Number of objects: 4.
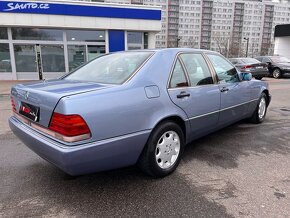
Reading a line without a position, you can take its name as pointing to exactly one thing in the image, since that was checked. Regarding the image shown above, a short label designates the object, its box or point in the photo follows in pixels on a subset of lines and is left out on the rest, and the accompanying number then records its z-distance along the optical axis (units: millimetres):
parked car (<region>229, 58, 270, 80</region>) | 14883
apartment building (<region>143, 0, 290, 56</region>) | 103875
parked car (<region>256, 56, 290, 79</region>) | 17234
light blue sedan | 2354
